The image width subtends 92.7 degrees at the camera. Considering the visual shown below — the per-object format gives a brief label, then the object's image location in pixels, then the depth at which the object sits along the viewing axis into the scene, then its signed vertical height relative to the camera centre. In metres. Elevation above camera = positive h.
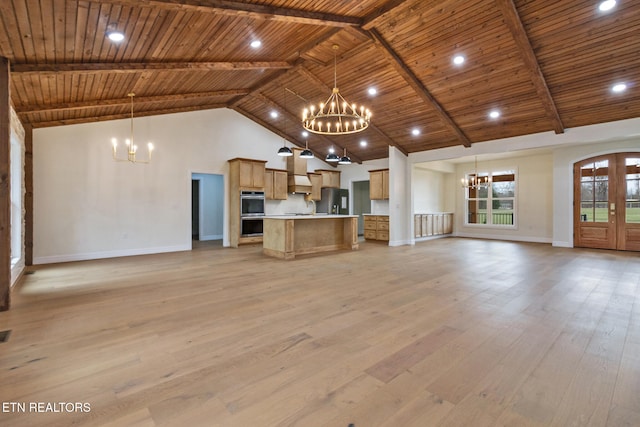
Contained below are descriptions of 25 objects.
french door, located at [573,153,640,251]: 7.49 +0.21
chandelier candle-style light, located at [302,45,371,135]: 5.07 +2.64
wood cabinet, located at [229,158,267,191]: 8.80 +1.15
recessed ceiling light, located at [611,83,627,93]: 5.38 +2.18
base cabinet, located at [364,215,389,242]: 9.96 -0.55
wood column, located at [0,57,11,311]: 3.51 +0.30
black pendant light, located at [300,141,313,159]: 7.00 +1.31
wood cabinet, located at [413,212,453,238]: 10.16 -0.47
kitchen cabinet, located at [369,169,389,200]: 10.02 +0.90
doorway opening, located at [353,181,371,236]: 12.51 +0.49
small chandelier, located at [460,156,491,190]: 10.73 +1.05
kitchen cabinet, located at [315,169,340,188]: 11.34 +1.26
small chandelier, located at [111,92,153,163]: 7.08 +1.29
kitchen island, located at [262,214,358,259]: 6.73 -0.57
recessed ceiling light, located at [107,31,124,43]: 3.72 +2.18
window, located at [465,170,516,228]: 10.31 +0.36
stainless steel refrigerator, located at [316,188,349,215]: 11.39 +0.37
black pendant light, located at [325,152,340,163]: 7.65 +1.35
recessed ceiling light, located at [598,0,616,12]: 3.98 +2.71
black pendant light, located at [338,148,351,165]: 7.87 +1.31
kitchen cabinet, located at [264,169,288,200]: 9.69 +0.88
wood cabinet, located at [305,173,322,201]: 10.96 +0.89
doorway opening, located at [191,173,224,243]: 10.77 +0.20
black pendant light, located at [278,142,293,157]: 7.06 +1.39
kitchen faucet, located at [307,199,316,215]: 10.73 +0.24
